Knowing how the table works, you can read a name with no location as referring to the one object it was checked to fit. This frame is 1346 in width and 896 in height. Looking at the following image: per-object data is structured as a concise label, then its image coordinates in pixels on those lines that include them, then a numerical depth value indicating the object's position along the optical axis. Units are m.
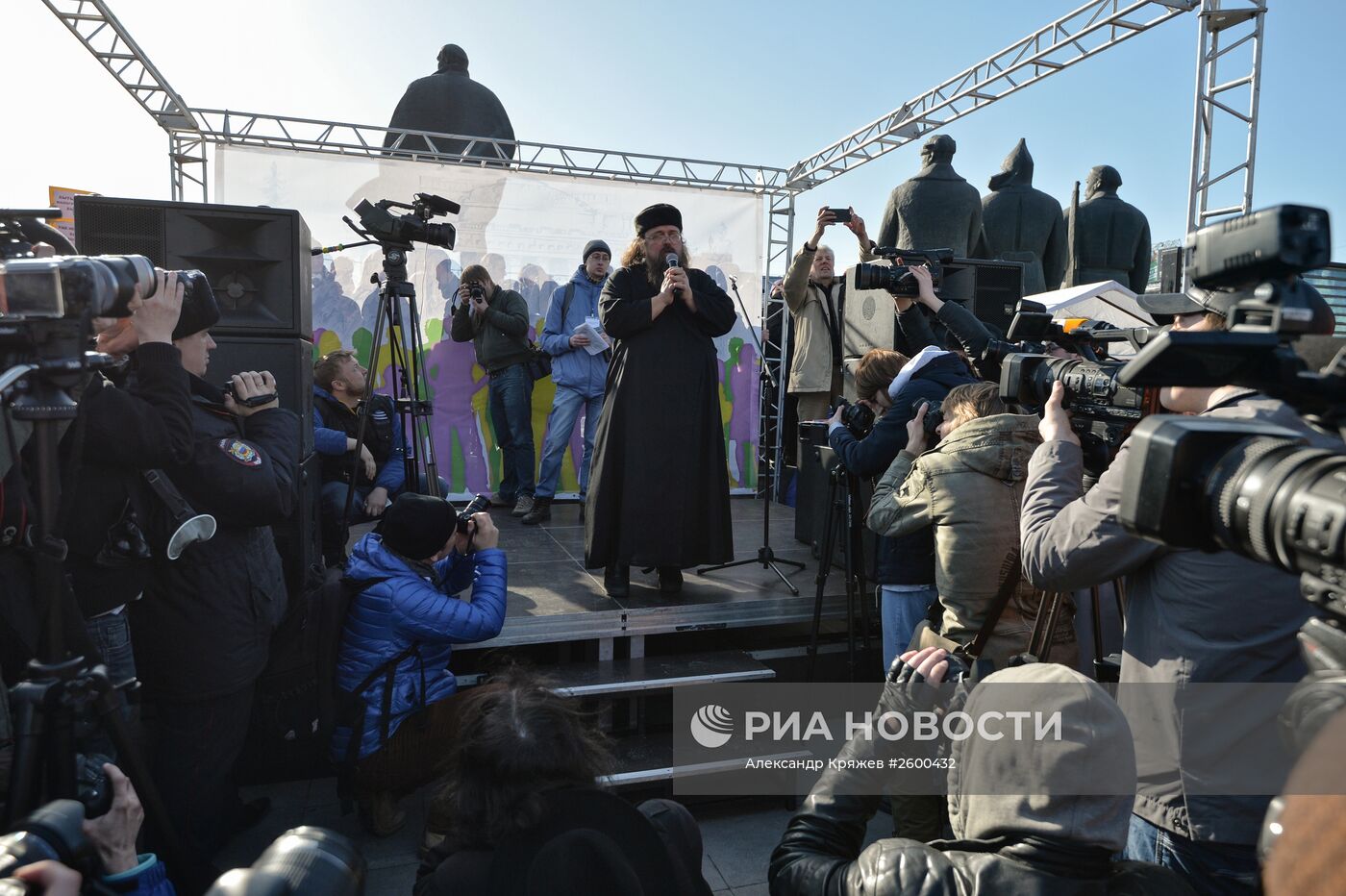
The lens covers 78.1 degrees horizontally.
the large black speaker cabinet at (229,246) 2.97
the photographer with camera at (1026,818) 1.16
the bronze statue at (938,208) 6.39
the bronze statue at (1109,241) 7.25
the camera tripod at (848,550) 3.47
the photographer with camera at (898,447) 3.08
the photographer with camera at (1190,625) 1.50
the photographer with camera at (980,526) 2.40
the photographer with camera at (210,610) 2.29
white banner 6.05
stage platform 3.32
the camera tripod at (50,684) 1.31
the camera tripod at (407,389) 3.64
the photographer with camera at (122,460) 2.00
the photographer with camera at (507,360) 5.70
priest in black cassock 3.65
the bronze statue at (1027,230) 7.24
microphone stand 4.04
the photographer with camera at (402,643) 2.70
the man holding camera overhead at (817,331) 5.21
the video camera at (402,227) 3.61
